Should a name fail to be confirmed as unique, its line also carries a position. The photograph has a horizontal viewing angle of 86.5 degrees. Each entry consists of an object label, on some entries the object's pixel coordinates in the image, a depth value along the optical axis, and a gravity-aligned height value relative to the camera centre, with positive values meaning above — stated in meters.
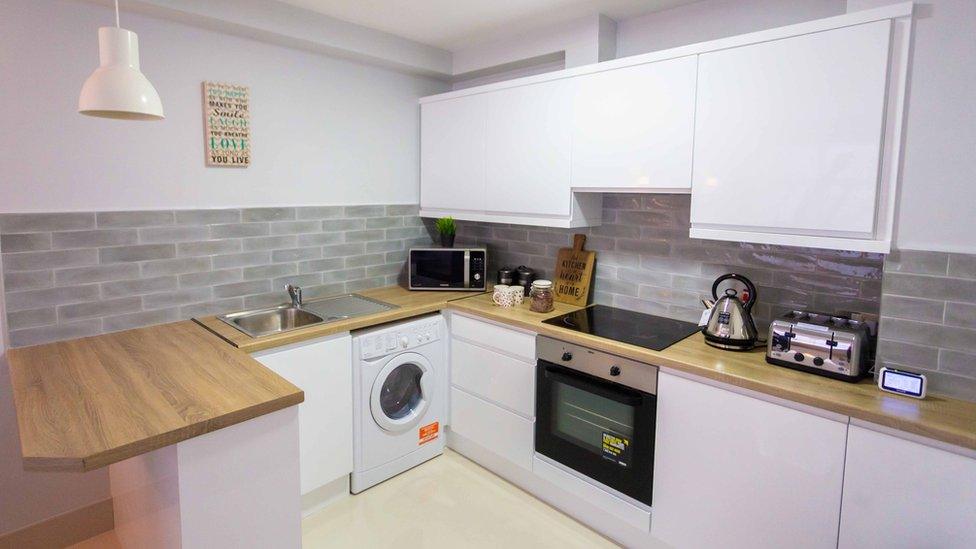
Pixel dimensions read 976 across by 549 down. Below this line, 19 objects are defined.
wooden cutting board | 2.95 -0.29
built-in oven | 2.17 -0.86
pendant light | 1.41 +0.36
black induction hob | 2.32 -0.49
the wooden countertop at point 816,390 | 1.54 -0.55
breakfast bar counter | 1.37 -0.58
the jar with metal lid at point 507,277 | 3.19 -0.34
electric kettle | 2.14 -0.41
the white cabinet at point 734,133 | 1.76 +0.39
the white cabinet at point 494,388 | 2.64 -0.89
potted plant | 3.40 -0.05
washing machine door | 2.73 -0.96
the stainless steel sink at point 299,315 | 2.71 -0.51
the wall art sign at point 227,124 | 2.53 +0.46
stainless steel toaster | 1.82 -0.43
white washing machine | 2.63 -0.97
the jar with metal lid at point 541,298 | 2.74 -0.40
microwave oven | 3.23 -0.30
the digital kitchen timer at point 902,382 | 1.69 -0.51
